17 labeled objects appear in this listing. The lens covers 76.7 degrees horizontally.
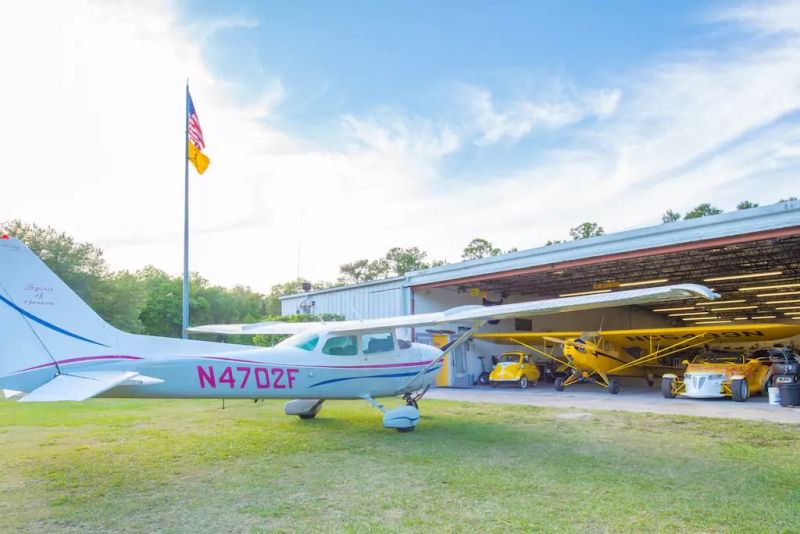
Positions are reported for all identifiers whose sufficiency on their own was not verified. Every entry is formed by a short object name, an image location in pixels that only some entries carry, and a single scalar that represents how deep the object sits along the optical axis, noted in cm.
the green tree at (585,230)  5783
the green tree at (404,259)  6462
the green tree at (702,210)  4903
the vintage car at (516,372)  1950
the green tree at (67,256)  3123
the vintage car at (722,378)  1365
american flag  1569
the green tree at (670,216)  6109
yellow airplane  1520
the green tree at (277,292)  6233
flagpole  1364
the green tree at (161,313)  4425
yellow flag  1562
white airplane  603
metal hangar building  1288
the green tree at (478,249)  6156
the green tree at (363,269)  6650
